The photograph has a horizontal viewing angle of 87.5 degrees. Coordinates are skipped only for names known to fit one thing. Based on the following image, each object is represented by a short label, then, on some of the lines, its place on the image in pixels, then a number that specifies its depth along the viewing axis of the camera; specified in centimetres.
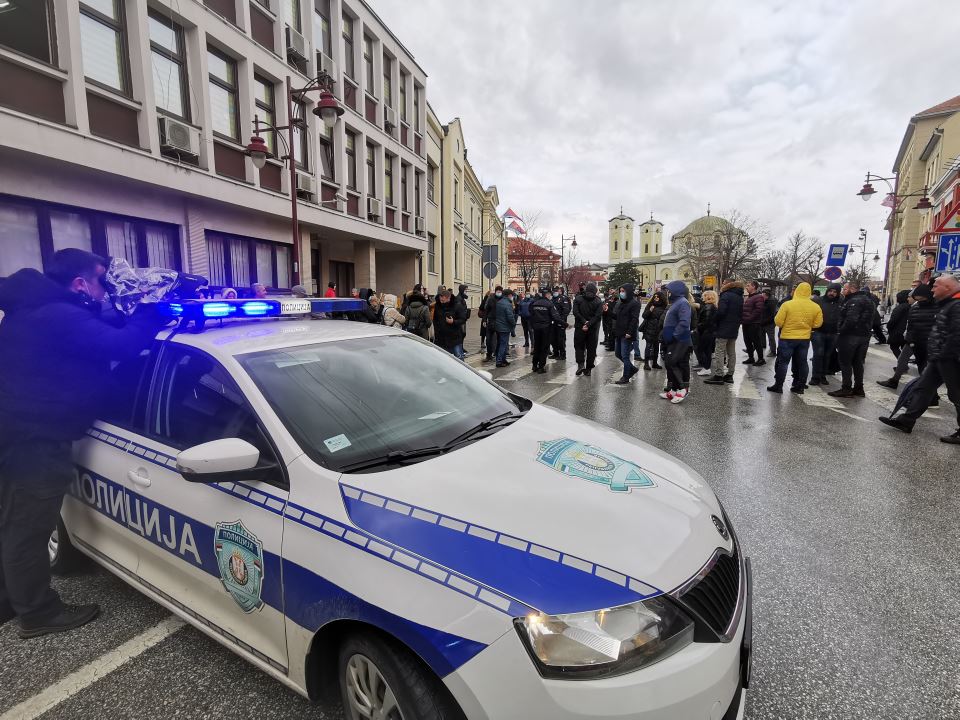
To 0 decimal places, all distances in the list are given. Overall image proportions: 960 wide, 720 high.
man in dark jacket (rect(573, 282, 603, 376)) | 1024
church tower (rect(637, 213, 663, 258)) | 13138
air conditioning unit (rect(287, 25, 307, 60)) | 1417
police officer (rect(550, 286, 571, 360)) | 1275
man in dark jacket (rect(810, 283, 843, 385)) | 963
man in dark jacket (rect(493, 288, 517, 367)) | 1171
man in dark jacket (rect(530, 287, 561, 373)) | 1112
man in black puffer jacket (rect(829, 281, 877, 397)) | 826
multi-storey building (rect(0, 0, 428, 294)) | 835
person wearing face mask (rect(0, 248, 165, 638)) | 240
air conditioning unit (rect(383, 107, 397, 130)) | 2061
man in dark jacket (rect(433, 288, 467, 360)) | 1045
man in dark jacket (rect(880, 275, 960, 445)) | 571
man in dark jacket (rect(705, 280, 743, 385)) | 921
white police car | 146
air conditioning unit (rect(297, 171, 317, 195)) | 1501
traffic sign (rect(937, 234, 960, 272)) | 805
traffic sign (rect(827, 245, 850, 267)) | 1488
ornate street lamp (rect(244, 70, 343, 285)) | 1042
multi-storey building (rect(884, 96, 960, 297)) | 3681
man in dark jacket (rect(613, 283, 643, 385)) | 986
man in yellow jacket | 827
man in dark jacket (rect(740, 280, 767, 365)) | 1131
